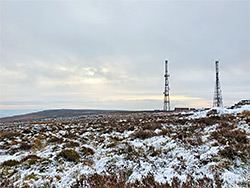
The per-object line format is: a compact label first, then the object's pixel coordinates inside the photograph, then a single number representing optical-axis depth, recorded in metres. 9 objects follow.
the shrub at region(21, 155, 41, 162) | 6.23
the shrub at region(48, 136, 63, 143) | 9.57
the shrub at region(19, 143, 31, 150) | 8.14
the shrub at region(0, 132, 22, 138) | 11.44
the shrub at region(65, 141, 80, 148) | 8.24
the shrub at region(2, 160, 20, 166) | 5.84
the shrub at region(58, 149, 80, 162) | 6.28
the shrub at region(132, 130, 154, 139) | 9.01
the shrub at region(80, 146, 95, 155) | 6.97
